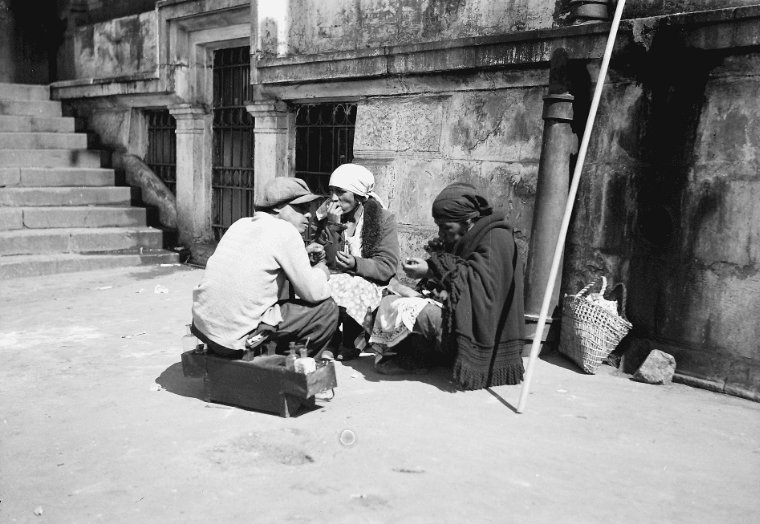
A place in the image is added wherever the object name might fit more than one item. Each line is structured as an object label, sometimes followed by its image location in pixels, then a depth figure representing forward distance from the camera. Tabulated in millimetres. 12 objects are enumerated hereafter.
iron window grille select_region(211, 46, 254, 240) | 9078
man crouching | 3973
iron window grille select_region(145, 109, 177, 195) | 10094
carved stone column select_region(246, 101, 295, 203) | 8273
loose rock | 4727
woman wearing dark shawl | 4367
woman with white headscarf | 4934
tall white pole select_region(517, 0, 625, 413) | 4180
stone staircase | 8539
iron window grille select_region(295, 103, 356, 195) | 7727
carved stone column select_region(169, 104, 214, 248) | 9477
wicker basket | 4867
